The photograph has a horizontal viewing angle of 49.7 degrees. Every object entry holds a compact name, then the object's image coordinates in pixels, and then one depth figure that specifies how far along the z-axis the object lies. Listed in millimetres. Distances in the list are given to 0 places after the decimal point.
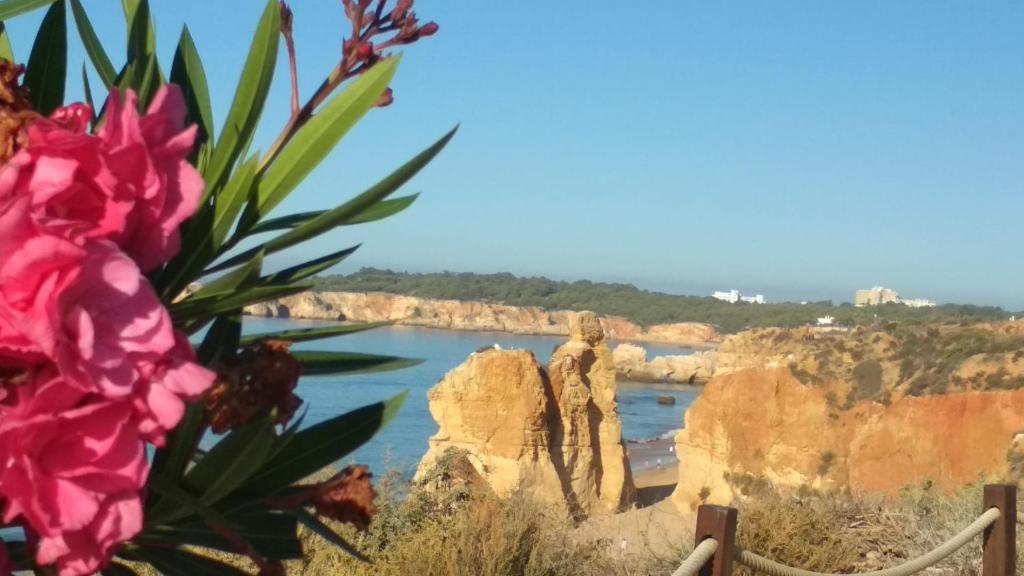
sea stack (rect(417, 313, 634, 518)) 17531
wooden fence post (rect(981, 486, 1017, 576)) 5176
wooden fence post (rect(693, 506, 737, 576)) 3146
